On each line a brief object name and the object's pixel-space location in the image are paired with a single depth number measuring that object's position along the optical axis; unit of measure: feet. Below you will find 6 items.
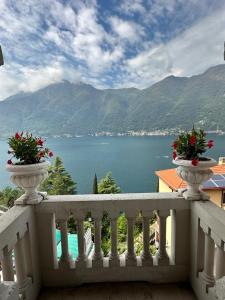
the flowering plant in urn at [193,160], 6.84
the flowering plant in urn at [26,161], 6.63
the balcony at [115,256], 7.01
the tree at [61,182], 56.85
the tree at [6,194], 70.18
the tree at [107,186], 54.80
